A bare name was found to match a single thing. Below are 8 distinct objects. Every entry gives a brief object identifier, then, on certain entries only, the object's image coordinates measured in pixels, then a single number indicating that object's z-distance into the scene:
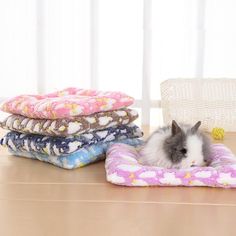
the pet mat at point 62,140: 1.35
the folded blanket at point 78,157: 1.36
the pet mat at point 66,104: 1.36
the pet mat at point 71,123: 1.35
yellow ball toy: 1.88
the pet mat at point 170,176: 1.16
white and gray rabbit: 1.25
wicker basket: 2.16
